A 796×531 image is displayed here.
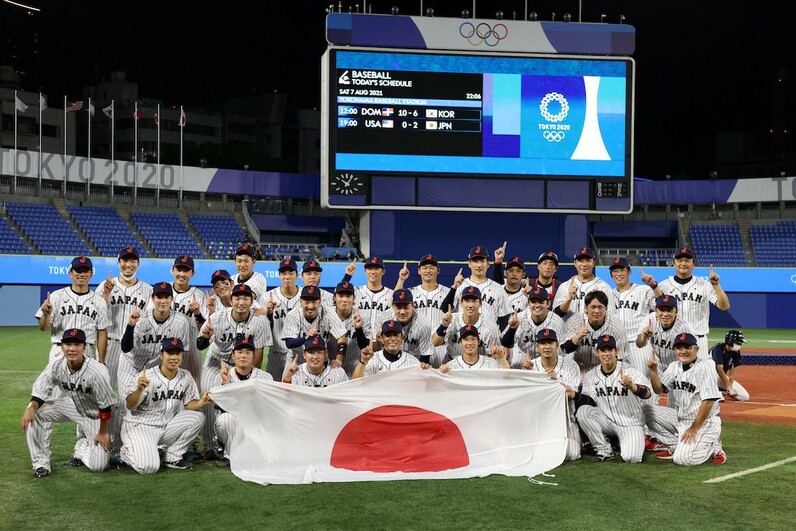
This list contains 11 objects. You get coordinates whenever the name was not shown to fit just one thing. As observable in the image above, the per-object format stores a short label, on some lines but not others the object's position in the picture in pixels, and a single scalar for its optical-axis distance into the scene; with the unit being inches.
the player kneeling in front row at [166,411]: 346.0
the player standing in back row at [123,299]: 424.6
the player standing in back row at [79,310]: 398.6
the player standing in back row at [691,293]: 426.6
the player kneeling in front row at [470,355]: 370.0
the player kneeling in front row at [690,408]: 357.1
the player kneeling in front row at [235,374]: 354.0
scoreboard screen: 1098.1
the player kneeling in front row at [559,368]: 366.6
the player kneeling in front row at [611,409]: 365.4
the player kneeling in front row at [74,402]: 336.2
